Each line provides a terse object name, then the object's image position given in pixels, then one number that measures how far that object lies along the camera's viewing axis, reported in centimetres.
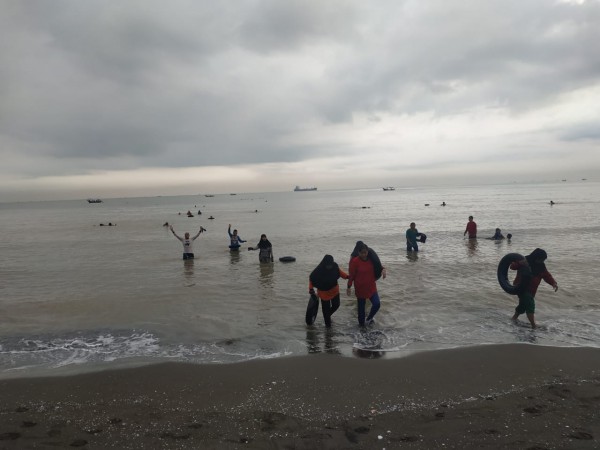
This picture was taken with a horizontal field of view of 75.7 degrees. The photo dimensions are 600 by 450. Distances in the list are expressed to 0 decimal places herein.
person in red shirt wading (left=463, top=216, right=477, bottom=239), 2328
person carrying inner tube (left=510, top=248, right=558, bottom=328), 815
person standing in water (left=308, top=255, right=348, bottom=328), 798
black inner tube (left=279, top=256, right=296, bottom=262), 1828
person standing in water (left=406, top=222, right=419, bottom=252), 1945
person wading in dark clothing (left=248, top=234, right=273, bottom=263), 1725
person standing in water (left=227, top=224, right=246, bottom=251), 2138
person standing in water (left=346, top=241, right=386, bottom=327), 805
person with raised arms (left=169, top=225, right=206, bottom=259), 1927
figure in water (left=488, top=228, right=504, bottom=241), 2353
